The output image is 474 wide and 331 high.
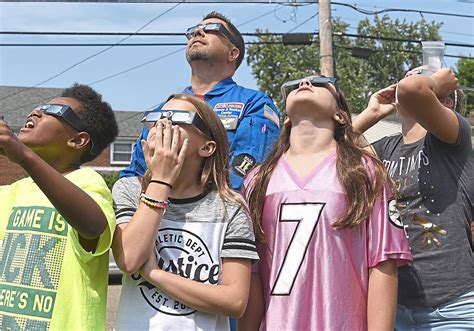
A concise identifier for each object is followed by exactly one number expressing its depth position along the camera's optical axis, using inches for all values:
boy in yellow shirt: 94.3
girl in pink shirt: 102.7
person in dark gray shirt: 113.2
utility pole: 623.5
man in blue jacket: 136.5
